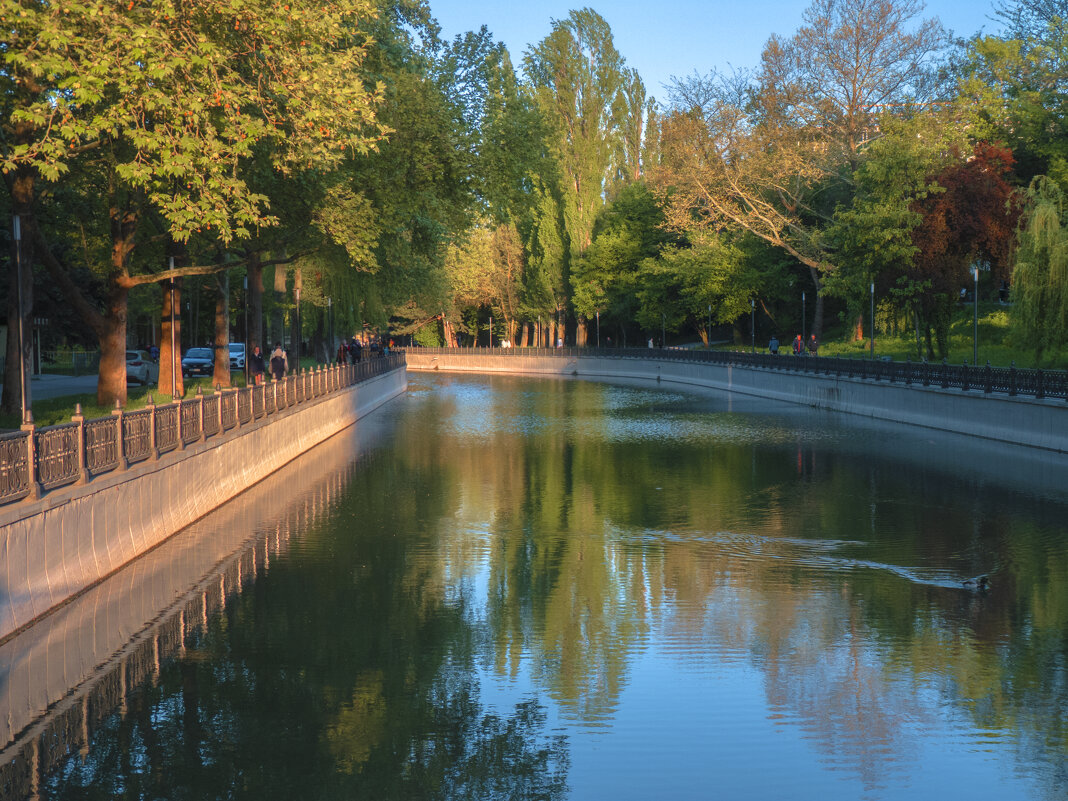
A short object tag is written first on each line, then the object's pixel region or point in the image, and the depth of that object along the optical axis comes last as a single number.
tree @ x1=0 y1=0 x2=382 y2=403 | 19.45
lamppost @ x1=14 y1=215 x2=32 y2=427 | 19.80
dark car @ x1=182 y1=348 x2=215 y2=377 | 64.88
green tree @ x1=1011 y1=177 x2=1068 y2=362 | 42.97
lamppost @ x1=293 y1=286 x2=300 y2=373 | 51.26
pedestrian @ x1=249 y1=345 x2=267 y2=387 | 37.75
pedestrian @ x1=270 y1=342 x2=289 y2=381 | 38.78
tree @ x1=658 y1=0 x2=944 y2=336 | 65.00
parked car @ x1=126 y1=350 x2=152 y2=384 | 54.19
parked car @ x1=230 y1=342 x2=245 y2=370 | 67.38
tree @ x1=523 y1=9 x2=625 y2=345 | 90.19
